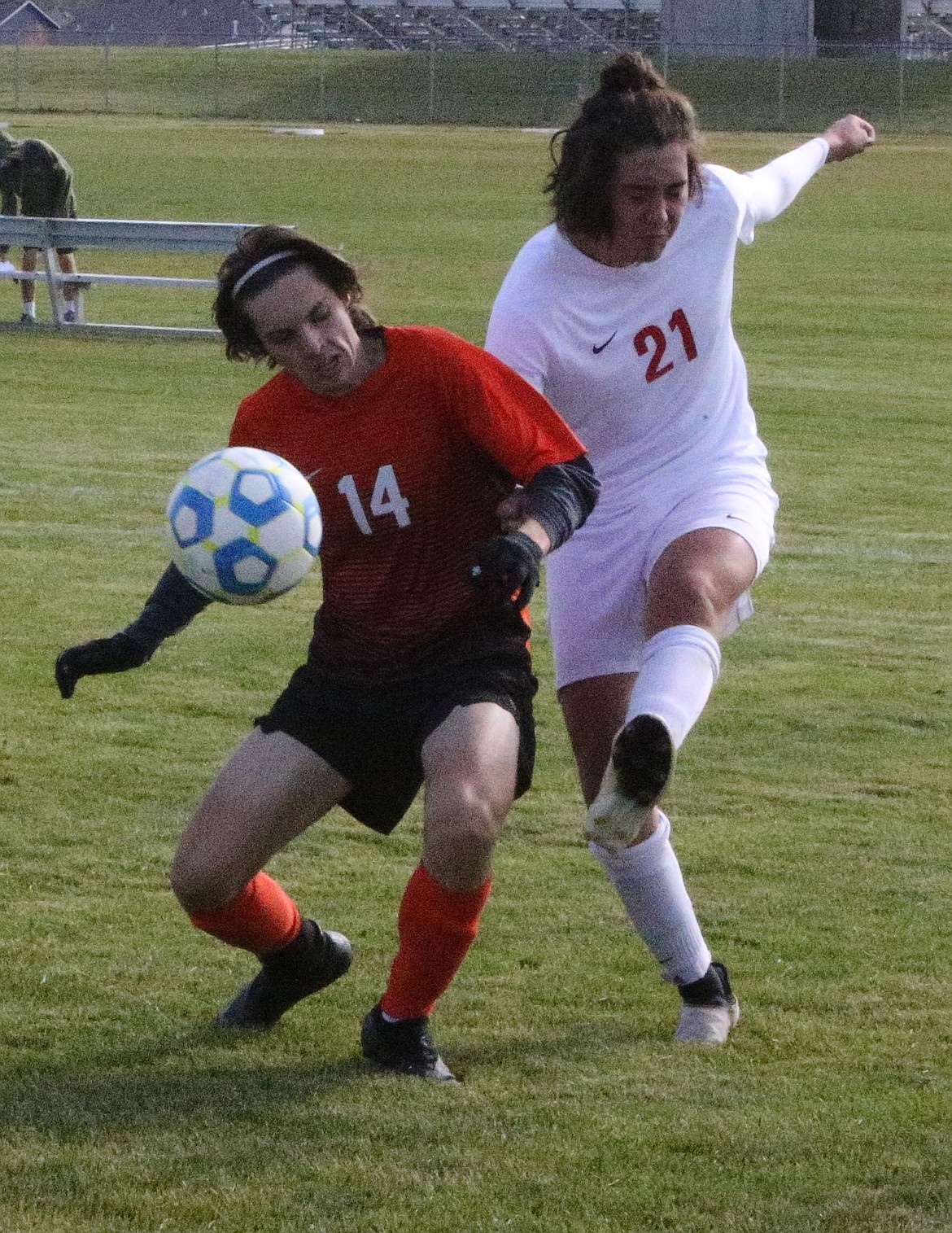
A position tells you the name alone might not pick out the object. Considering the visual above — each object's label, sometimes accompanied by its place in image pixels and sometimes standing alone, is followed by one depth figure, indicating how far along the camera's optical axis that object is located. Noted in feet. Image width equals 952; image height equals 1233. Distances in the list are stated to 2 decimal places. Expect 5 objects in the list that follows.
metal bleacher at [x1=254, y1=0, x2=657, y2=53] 400.67
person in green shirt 117.29
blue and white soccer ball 24.71
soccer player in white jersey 26.78
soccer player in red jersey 25.17
